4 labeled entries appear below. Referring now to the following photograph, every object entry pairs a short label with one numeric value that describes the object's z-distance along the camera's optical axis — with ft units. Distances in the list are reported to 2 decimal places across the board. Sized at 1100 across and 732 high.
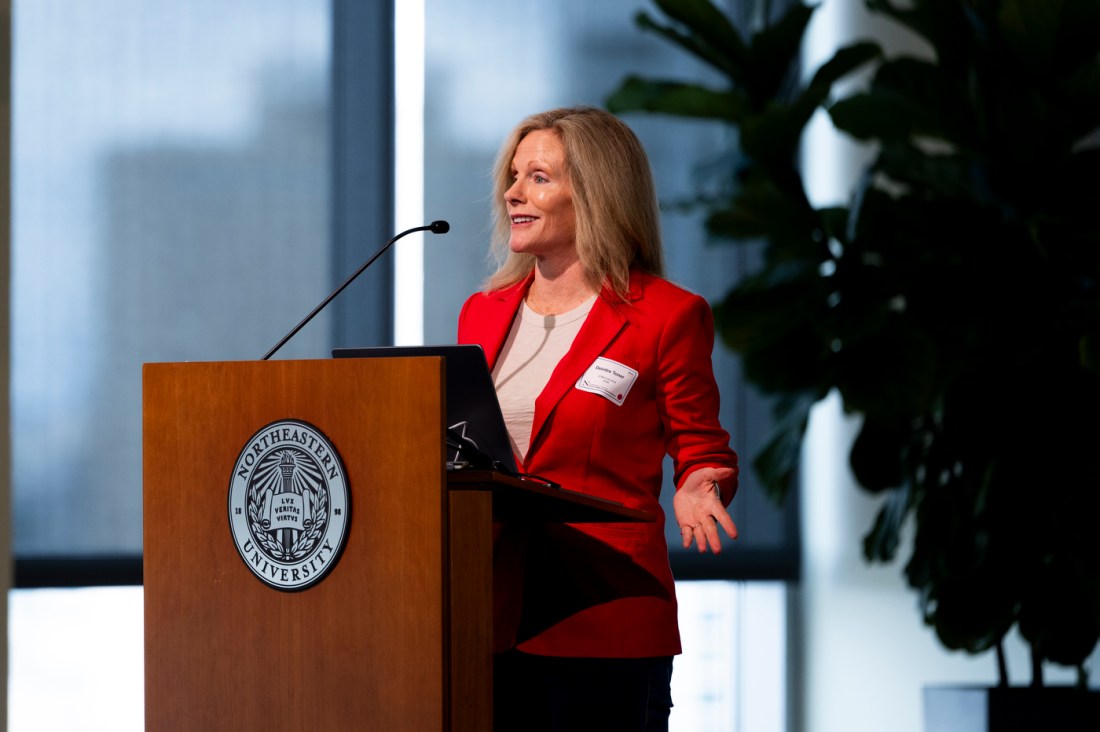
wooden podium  24.65
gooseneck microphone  25.93
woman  26.26
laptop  25.36
